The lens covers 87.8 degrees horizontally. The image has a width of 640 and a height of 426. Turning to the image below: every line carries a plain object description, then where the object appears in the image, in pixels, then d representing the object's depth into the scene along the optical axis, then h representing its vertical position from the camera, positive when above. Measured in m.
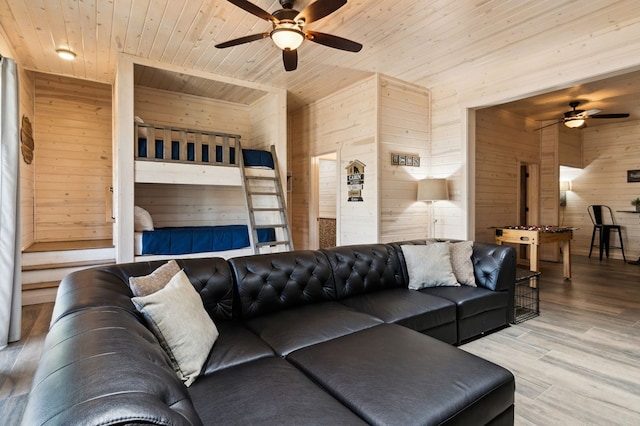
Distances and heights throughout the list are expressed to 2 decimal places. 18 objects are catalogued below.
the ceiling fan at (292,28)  2.53 +1.53
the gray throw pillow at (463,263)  3.19 -0.54
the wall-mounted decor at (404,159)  4.92 +0.74
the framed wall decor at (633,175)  7.18 +0.69
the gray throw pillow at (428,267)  3.08 -0.55
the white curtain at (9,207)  2.85 +0.03
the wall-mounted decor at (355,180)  5.00 +0.44
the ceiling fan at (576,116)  5.41 +1.51
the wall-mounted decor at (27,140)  4.36 +0.96
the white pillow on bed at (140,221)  4.14 -0.15
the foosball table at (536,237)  4.70 -0.45
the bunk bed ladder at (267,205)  4.49 +0.06
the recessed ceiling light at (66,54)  3.97 +1.90
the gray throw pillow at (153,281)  1.75 -0.39
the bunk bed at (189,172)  4.09 +0.48
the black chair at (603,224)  7.33 -0.38
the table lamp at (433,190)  4.69 +0.25
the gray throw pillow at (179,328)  1.49 -0.56
